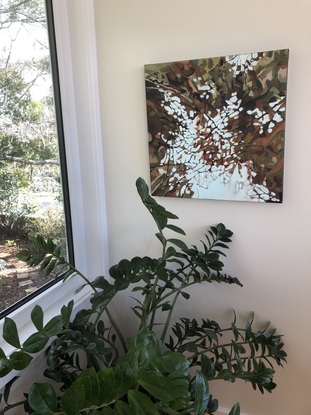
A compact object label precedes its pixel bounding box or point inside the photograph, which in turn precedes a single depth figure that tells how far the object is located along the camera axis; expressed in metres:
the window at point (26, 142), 1.21
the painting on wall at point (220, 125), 1.21
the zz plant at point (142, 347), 0.74
